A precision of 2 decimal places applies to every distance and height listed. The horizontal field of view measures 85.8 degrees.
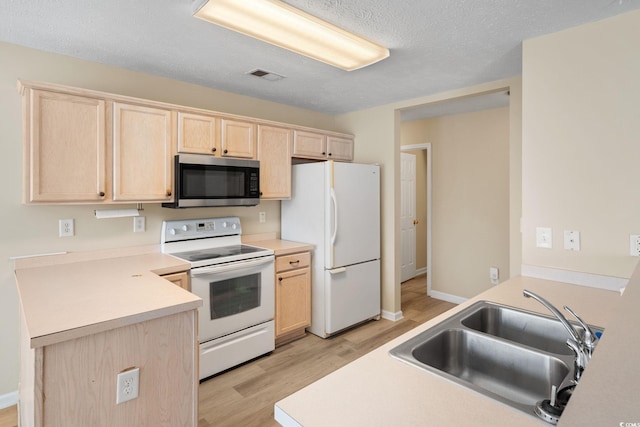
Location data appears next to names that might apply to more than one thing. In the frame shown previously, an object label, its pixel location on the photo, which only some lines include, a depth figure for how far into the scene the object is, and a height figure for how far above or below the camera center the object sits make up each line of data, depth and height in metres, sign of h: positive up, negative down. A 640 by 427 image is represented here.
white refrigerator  3.23 -0.20
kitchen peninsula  1.32 -0.58
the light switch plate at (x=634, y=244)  1.76 -0.16
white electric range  2.52 -0.59
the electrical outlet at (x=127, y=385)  1.47 -0.74
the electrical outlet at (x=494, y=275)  4.01 -0.73
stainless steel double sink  1.08 -0.50
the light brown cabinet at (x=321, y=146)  3.43 +0.71
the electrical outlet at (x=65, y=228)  2.37 -0.10
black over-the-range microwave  2.59 +0.26
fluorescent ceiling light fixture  1.66 +1.00
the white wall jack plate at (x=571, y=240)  1.93 -0.16
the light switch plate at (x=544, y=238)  2.03 -0.15
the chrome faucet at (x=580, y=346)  0.95 -0.37
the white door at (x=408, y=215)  5.26 -0.03
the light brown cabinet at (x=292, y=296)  3.05 -0.76
